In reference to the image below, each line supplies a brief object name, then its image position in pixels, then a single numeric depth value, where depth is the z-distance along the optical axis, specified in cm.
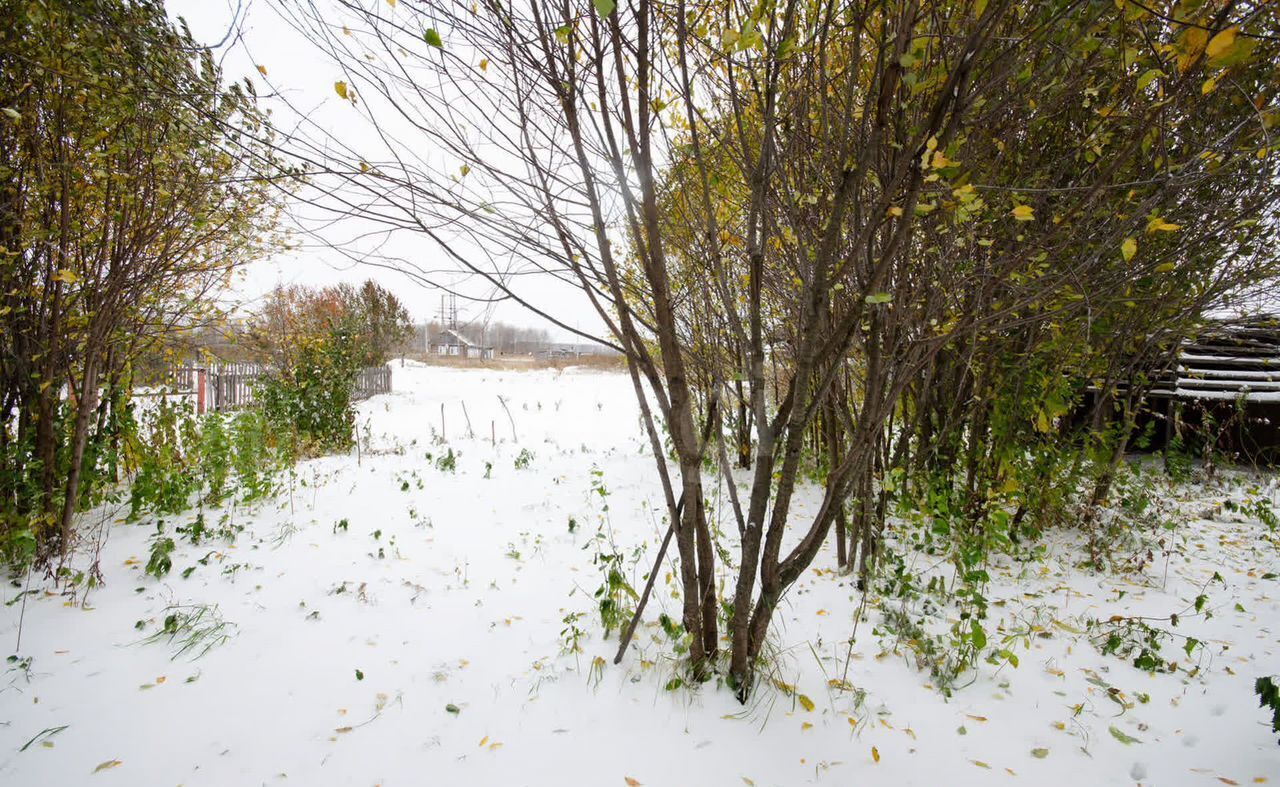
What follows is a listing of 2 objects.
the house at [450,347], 5063
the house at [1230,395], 652
